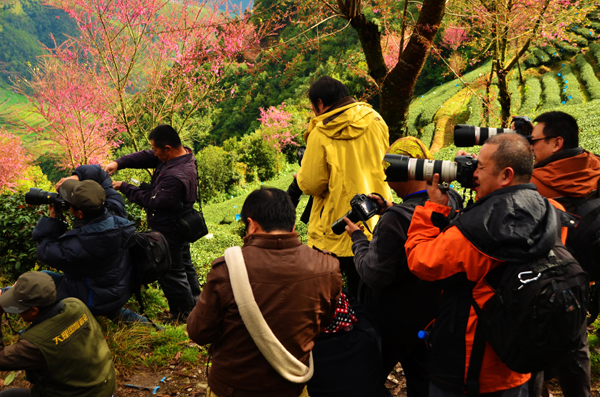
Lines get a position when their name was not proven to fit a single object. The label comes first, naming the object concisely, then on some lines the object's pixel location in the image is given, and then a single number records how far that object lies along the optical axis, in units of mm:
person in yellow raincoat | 3070
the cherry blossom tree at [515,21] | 7193
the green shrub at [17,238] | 4359
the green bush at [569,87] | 18812
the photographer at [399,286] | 2098
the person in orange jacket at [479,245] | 1616
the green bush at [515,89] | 19250
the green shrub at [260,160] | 20375
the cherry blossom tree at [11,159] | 20641
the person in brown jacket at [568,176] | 2547
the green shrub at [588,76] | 18734
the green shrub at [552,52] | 24153
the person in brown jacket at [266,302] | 1777
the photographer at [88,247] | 2961
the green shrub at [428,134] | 20656
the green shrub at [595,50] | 22750
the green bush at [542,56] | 24747
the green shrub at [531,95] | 18938
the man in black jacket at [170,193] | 3842
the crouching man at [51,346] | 2348
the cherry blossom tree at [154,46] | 7754
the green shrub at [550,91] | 18781
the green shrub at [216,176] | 19094
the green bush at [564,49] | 23820
